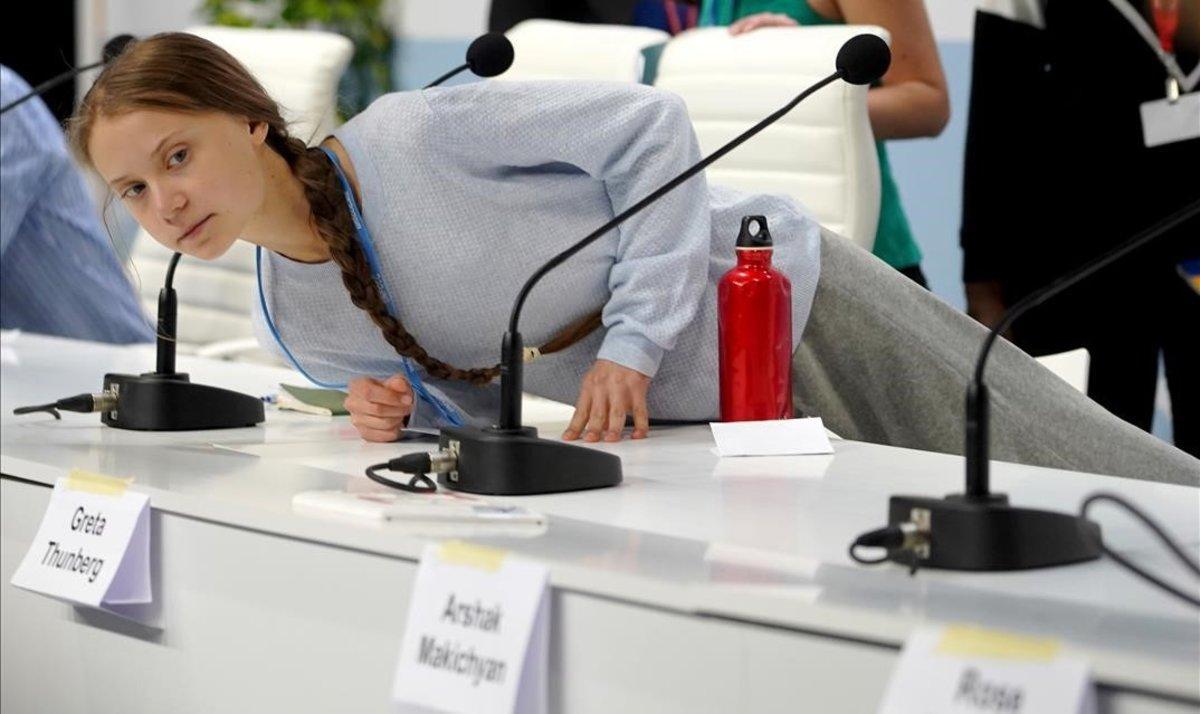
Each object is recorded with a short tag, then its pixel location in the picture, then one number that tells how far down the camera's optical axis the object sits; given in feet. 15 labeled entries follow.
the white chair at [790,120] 17.44
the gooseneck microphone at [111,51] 15.06
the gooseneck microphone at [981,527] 12.65
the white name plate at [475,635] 12.75
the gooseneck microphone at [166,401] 15.11
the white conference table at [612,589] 12.28
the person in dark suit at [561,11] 21.23
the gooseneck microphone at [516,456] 13.70
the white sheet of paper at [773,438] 14.37
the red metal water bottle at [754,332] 14.71
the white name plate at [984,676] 11.89
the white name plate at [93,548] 13.81
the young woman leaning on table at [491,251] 14.58
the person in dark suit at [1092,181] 18.09
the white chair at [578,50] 18.53
